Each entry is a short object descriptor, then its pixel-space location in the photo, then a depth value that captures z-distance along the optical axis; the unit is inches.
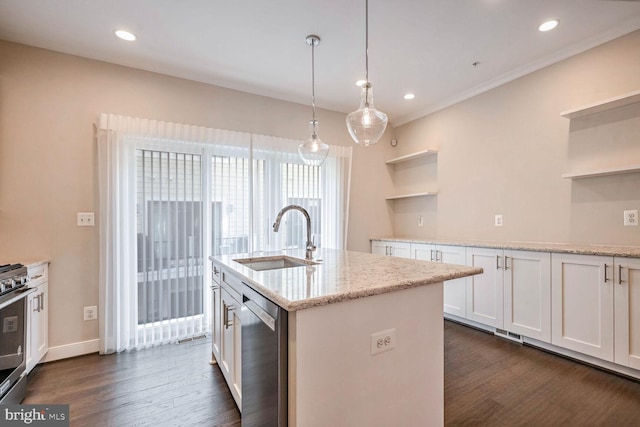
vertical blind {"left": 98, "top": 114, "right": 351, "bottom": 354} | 108.0
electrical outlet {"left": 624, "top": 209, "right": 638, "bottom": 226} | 95.0
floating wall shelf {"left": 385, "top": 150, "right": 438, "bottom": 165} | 159.0
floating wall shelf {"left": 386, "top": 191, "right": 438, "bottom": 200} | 159.4
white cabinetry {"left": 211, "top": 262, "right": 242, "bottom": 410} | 68.8
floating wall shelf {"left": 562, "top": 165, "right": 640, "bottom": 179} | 91.0
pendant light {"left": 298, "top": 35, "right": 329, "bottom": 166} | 99.0
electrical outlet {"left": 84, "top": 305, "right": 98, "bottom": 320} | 107.3
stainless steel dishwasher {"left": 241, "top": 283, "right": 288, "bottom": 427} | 44.4
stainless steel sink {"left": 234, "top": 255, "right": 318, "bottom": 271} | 85.4
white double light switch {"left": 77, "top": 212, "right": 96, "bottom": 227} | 106.6
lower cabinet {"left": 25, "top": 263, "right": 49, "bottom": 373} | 86.7
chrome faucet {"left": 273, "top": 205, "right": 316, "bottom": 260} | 84.4
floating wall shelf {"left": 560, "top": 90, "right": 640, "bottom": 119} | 90.5
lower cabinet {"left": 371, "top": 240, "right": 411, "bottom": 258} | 152.6
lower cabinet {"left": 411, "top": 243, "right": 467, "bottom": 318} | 128.6
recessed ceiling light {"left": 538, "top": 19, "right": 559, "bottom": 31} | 91.9
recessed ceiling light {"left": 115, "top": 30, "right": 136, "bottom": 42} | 95.4
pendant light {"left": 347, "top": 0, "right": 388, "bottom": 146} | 80.3
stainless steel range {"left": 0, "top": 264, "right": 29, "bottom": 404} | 68.9
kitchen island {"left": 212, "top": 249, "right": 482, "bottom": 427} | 43.4
